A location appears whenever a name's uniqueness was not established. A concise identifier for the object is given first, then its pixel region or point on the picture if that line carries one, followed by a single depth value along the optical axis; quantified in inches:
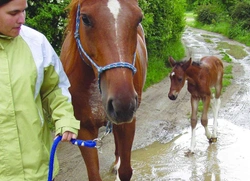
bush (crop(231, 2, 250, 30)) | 849.2
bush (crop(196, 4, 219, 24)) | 1164.1
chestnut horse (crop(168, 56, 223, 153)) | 225.0
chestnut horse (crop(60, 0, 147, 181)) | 92.4
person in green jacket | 88.9
